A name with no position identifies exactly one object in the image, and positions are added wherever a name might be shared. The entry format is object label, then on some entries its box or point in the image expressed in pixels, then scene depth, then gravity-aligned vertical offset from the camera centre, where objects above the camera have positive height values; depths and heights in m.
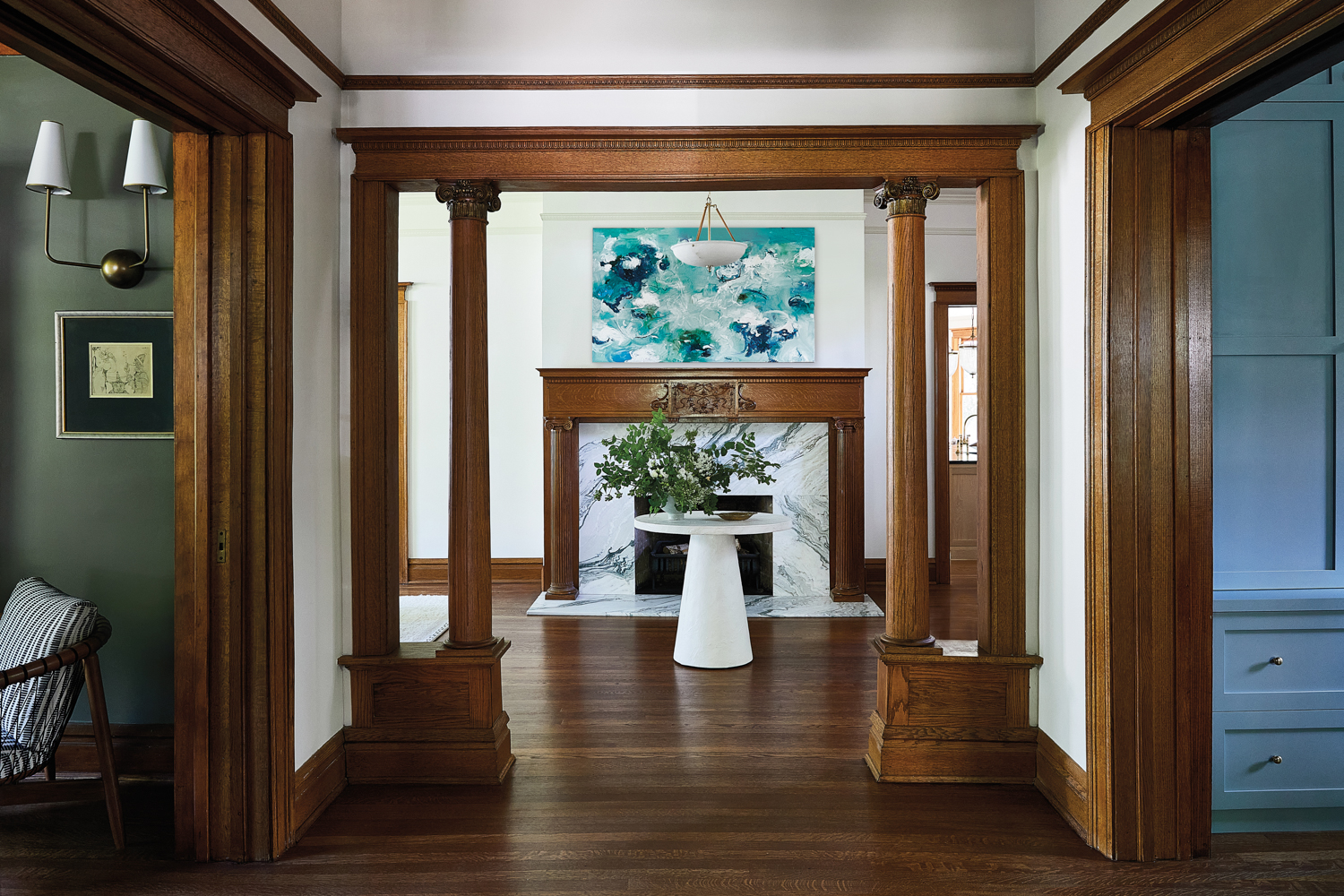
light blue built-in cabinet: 2.60 +0.24
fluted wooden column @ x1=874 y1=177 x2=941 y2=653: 3.03 +0.06
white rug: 5.09 -1.20
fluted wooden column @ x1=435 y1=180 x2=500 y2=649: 3.02 +0.07
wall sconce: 2.76 +0.96
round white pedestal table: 4.34 -0.88
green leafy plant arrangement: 4.14 -0.13
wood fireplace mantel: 6.11 +0.26
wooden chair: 2.33 -0.72
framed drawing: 3.05 +0.27
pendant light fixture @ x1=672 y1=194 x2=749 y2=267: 4.92 +1.19
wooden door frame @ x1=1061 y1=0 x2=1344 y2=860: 2.43 -0.11
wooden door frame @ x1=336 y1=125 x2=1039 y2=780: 2.96 +0.91
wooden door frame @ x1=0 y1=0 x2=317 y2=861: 2.38 -0.07
